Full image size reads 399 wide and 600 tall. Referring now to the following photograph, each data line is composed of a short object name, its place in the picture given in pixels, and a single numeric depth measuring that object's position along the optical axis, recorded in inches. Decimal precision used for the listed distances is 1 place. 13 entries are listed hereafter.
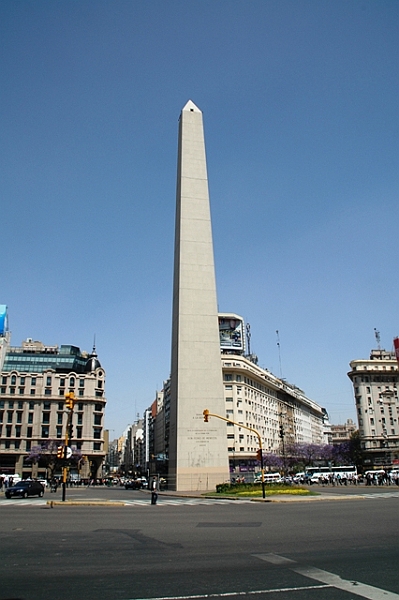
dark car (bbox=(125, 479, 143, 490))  2189.7
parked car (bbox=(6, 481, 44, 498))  1234.0
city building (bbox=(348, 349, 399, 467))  3836.1
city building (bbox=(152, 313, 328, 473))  3206.2
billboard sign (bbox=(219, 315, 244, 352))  3622.0
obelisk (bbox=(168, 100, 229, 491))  1520.7
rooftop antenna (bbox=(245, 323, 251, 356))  4442.2
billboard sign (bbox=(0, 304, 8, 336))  2943.7
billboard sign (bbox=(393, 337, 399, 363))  2565.9
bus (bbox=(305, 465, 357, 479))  2728.8
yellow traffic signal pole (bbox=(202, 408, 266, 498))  1087.0
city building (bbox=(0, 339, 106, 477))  3619.6
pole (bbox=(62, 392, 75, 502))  995.3
